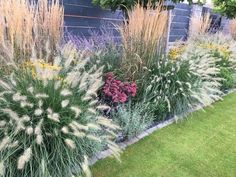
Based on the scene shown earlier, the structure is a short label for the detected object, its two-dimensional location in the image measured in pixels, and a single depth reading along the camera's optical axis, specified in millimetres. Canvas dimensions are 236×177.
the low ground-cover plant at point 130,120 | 2159
